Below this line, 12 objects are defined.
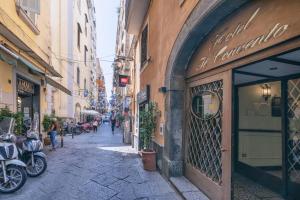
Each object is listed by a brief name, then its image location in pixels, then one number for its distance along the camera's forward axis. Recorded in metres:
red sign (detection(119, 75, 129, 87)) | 15.95
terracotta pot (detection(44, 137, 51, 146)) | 13.09
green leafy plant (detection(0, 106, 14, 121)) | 7.43
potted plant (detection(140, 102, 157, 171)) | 7.93
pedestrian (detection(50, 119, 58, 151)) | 12.21
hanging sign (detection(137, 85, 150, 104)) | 9.59
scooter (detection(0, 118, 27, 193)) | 5.59
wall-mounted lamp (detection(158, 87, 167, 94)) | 6.95
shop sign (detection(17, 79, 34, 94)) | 10.11
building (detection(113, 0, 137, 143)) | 15.48
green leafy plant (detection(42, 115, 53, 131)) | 12.55
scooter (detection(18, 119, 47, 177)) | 7.05
